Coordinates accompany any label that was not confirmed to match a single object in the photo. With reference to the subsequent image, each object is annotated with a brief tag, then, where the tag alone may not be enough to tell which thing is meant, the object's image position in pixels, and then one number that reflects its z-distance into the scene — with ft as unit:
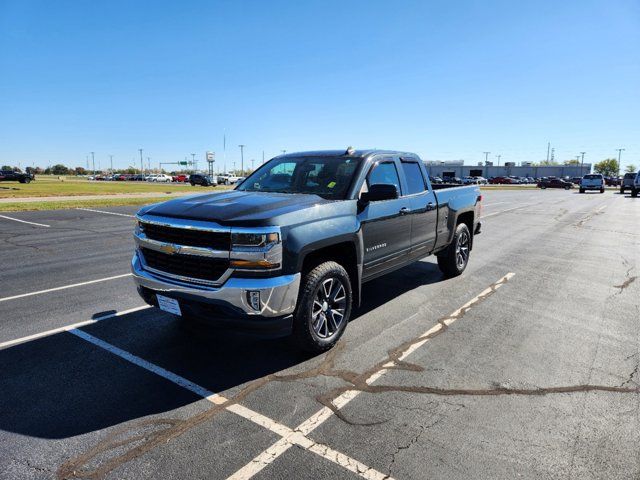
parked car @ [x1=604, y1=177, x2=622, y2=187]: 247.29
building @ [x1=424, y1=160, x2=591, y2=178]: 423.64
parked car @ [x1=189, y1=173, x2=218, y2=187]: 170.92
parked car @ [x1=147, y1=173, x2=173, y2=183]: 278.01
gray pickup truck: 11.53
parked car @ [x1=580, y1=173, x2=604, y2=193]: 145.18
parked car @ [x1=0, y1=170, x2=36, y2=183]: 149.59
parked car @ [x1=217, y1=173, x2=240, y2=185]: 205.77
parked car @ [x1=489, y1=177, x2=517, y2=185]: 284.82
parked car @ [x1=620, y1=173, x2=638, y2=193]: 128.76
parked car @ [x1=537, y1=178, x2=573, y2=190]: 203.31
